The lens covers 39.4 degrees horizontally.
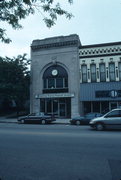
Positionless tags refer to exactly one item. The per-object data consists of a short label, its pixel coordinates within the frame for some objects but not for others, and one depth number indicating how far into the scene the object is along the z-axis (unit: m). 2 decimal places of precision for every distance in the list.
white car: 12.95
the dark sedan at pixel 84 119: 18.17
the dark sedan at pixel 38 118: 19.95
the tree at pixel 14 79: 25.98
